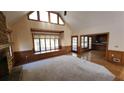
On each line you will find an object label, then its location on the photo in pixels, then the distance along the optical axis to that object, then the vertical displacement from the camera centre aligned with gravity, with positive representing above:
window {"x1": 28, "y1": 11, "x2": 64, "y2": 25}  4.17 +1.91
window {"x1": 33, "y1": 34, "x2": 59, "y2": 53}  4.52 +0.05
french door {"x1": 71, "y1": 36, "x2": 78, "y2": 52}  5.94 -0.05
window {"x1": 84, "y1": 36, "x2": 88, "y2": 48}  6.50 +0.09
